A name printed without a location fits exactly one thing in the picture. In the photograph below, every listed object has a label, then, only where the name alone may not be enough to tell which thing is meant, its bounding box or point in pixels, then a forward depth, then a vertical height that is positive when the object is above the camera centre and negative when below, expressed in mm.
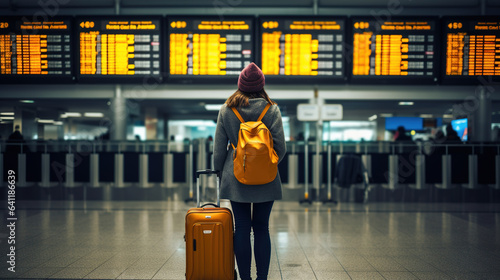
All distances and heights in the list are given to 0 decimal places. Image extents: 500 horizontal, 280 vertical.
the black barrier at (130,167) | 8758 -643
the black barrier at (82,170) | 8734 -704
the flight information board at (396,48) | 7684 +1695
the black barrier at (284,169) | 8692 -683
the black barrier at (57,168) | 8688 -658
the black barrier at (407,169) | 8609 -680
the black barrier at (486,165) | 8305 -578
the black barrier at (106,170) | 8758 -707
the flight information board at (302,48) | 7676 +1695
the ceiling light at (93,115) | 16923 +978
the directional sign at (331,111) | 7699 +500
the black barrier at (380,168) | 8688 -665
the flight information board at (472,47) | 7621 +1707
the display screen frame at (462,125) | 10430 +329
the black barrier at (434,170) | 8570 -698
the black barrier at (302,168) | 8711 -664
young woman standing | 2777 -231
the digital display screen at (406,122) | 16484 +619
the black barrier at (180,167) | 8773 -644
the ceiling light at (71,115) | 16309 +942
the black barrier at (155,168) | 8781 -666
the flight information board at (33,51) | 7680 +1641
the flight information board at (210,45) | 7668 +1752
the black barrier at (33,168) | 8703 -659
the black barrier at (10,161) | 8648 -506
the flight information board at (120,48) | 7672 +1698
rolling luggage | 2791 -735
